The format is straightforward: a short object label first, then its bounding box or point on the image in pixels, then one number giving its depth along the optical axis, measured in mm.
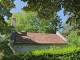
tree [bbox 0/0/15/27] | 9290
